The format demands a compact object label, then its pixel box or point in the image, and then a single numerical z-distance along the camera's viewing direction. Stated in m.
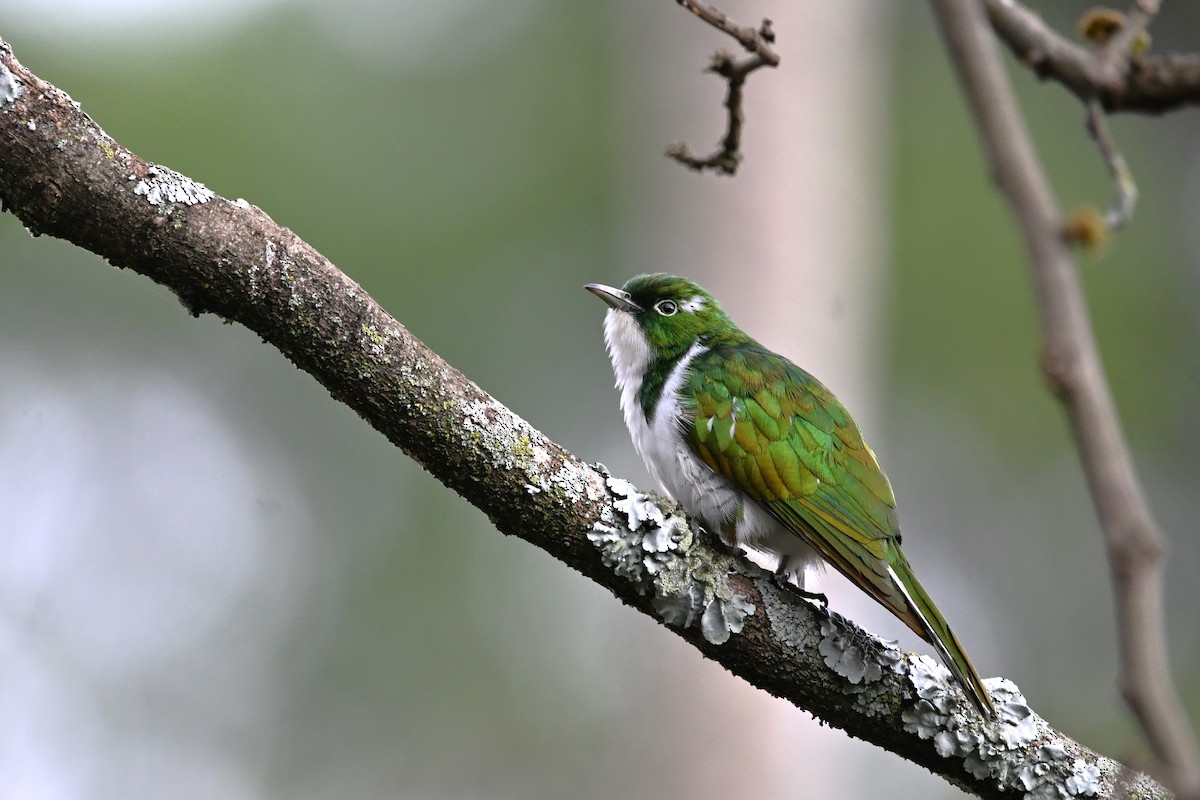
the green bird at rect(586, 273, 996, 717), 6.77
